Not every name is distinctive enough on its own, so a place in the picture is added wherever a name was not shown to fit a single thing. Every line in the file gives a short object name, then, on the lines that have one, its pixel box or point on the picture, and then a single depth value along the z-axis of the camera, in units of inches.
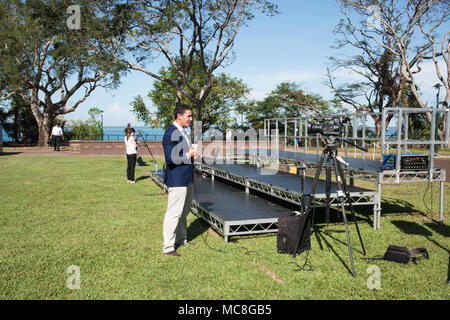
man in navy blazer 192.9
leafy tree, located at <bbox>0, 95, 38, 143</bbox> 1596.9
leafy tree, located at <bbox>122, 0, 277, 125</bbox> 752.3
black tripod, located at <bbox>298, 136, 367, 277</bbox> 184.2
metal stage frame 247.4
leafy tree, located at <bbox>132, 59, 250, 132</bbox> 1649.9
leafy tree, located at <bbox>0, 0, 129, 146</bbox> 759.7
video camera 186.7
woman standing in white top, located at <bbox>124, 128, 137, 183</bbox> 468.8
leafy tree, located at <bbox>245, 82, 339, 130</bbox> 1787.6
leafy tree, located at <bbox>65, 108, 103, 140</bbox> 1461.0
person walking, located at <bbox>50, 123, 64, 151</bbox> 1072.2
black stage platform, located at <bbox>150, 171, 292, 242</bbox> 225.3
